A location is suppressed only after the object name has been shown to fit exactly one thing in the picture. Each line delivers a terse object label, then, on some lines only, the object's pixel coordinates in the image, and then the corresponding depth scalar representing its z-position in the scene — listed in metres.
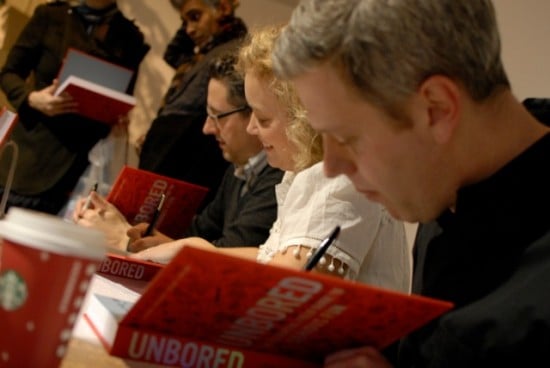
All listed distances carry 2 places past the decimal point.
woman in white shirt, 1.68
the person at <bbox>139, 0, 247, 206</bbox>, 3.54
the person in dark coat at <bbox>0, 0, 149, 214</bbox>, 4.10
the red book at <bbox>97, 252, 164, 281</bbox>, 1.78
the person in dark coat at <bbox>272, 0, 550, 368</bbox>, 1.25
